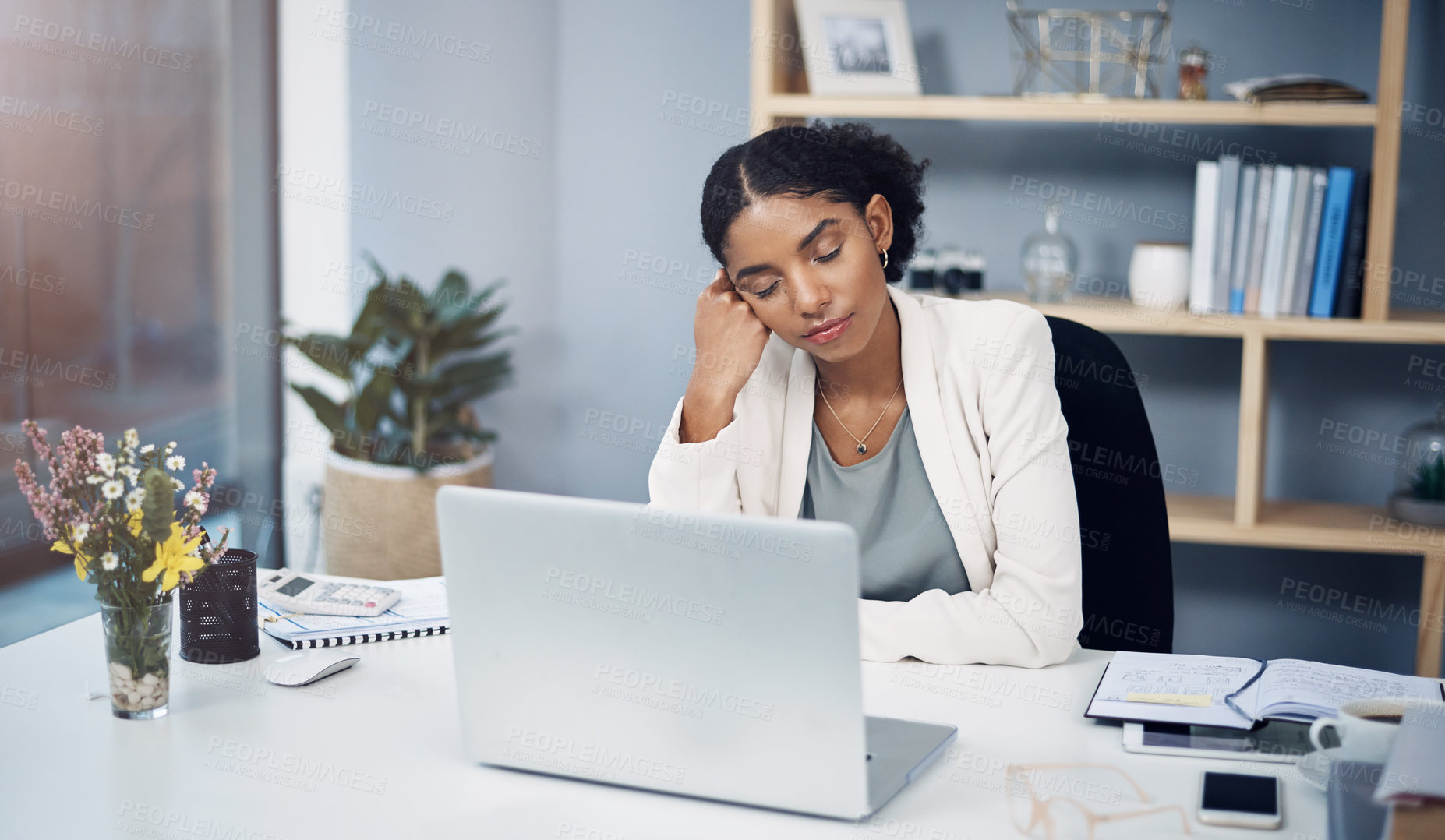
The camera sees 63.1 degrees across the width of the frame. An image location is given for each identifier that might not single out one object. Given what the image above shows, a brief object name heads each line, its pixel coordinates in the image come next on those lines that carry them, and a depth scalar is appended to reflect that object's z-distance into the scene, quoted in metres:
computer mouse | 1.20
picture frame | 2.46
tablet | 1.04
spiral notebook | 1.33
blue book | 2.26
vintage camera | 2.53
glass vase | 1.10
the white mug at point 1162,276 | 2.39
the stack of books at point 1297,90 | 2.23
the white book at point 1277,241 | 2.28
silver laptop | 0.86
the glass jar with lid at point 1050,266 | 2.49
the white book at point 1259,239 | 2.29
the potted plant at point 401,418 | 2.82
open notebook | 1.08
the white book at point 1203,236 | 2.32
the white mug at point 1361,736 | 0.92
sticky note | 1.12
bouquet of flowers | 1.09
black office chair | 1.56
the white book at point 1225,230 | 2.30
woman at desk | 1.49
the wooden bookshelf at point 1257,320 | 2.22
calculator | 1.40
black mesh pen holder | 1.27
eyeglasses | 0.90
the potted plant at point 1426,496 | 2.32
